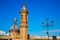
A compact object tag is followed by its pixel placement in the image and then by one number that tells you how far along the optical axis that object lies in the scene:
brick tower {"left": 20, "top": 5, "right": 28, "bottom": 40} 44.78
